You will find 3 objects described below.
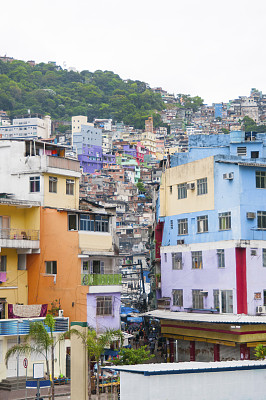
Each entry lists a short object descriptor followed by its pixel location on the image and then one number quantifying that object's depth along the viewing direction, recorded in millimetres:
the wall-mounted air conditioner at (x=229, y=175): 39750
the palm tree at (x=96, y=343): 31016
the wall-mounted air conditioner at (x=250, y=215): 39153
